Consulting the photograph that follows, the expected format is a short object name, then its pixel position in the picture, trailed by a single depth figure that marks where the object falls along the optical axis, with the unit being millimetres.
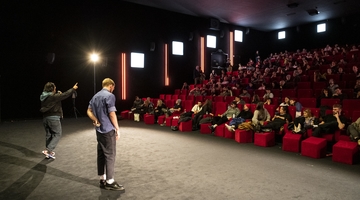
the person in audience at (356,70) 7295
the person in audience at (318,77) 7783
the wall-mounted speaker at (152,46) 11984
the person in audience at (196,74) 12291
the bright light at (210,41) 13930
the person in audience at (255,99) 7266
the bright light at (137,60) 11750
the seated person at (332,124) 4826
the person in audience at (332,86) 6684
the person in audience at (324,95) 6498
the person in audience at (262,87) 8632
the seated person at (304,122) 5061
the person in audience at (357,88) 6204
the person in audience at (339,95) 6139
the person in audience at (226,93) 8717
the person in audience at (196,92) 9802
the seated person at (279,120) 5470
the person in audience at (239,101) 7273
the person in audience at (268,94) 7344
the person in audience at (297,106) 5941
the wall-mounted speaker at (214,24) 13469
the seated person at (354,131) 4316
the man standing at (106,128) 2834
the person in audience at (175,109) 8581
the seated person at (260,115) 5992
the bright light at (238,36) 15112
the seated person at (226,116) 6660
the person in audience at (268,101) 6891
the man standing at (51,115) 4133
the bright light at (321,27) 13750
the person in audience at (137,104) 9807
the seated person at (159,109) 8972
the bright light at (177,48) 12812
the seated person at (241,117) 5941
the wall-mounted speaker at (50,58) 9859
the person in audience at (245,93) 8194
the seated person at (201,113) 7295
